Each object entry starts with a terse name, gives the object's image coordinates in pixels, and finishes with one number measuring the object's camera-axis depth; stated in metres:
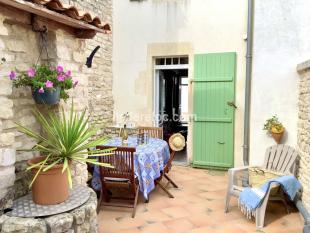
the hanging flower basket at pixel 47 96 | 2.41
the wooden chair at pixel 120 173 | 3.63
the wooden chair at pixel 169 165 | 4.07
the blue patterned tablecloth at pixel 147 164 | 3.82
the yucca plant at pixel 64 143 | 2.33
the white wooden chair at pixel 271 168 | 3.40
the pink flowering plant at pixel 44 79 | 2.33
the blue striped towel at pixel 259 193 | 3.38
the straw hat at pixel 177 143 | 4.05
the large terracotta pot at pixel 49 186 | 2.30
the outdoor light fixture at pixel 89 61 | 3.38
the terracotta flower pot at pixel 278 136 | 4.29
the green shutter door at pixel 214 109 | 5.59
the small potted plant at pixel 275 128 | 4.27
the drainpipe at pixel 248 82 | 4.77
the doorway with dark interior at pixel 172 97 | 6.31
